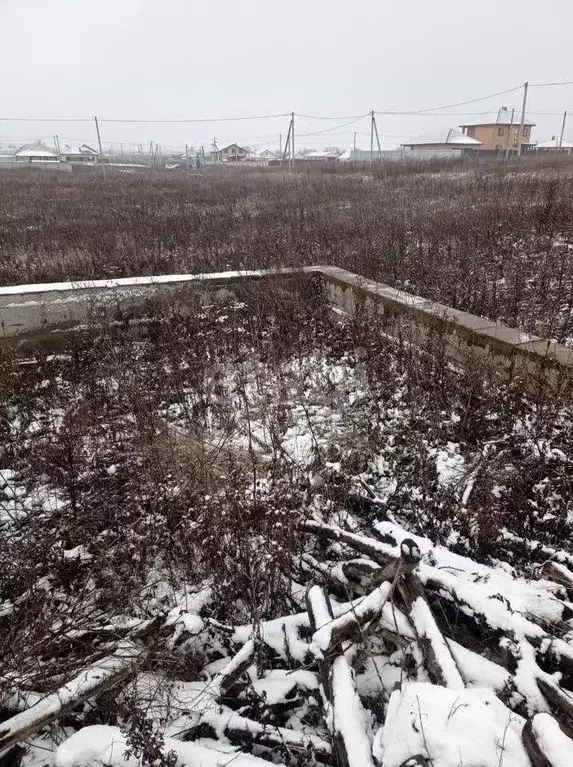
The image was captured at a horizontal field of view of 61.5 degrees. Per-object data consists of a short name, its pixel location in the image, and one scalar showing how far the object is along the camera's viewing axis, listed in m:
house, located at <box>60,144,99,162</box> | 73.19
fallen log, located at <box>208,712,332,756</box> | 1.91
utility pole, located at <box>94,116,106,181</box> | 44.89
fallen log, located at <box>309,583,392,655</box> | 2.03
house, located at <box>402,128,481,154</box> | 58.09
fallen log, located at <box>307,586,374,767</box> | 1.71
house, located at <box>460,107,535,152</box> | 59.41
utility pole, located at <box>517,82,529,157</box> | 31.59
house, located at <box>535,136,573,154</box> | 65.04
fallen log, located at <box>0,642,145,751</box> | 1.84
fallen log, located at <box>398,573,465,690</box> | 1.85
